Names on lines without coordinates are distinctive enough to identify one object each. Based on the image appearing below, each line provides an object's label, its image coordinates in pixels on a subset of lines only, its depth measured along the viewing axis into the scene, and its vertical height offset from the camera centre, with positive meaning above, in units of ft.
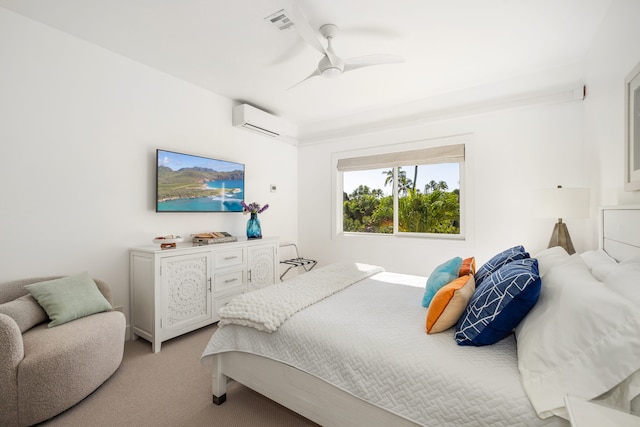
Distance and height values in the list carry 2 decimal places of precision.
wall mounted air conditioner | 11.57 +3.97
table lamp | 7.57 +0.17
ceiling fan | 7.06 +3.96
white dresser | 7.95 -2.32
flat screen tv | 9.36 +1.04
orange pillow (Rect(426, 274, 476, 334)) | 4.47 -1.56
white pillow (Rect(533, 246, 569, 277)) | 5.23 -0.92
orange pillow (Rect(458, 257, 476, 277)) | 6.02 -1.23
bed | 3.10 -2.10
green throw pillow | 6.13 -1.99
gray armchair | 4.80 -2.82
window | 11.42 +0.92
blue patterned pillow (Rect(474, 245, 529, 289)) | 5.70 -1.03
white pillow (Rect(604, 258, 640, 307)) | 3.27 -0.90
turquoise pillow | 5.69 -1.36
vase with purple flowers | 11.55 -0.43
